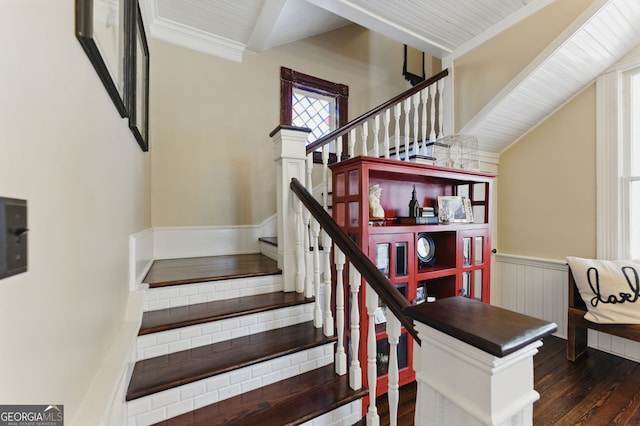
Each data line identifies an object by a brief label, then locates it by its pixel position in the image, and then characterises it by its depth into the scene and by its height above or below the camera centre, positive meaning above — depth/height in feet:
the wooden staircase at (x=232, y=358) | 3.87 -2.36
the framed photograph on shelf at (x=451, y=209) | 7.50 +0.08
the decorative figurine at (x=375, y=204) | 6.39 +0.19
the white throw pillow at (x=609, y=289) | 6.98 -2.06
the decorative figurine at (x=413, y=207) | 7.06 +0.13
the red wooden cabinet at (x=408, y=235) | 5.97 -0.57
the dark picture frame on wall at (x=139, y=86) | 4.39 +2.41
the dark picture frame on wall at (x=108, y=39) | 2.26 +1.73
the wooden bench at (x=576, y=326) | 7.66 -3.17
